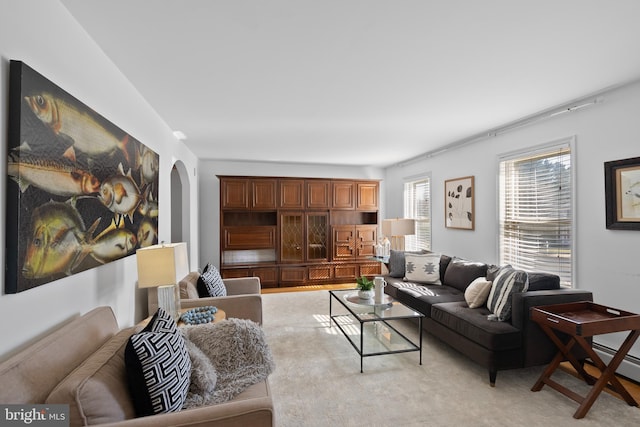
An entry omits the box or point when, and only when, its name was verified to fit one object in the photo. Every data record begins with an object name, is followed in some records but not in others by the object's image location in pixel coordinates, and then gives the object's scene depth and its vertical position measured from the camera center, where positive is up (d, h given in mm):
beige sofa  1158 -650
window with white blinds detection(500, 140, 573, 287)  3295 +61
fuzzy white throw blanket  1684 -832
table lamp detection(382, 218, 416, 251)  5746 -196
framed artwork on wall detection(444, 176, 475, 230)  4543 +198
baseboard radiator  2623 -1261
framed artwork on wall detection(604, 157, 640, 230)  2635 +191
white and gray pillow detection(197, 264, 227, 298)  3297 -732
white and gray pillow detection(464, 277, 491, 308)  3221 -793
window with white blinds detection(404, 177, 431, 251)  5781 +125
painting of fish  1281 +161
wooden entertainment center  6035 -280
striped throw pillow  2804 -671
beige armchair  2809 -790
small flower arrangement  3555 -766
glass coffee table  3043 -1251
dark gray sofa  2609 -984
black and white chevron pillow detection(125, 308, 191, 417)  1378 -703
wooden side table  2219 -815
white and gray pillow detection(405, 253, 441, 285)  4336 -722
